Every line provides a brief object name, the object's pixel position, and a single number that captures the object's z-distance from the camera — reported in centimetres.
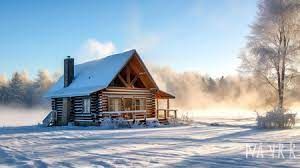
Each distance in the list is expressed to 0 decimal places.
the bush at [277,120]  2659
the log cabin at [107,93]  3219
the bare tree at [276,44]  3078
